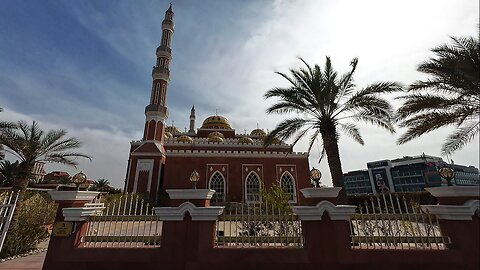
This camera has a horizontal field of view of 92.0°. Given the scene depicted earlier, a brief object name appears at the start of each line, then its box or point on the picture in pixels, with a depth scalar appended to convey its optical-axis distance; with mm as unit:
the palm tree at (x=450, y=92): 6004
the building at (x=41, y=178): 41838
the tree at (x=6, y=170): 18781
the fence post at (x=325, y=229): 4414
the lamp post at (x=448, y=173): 4581
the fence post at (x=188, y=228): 4555
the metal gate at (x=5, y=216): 5199
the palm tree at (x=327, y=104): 8180
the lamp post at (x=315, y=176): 5137
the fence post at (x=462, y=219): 4215
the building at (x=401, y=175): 58531
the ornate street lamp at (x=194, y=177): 5291
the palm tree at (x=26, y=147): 8453
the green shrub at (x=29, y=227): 6977
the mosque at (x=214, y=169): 20281
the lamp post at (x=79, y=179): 5022
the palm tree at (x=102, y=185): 33056
